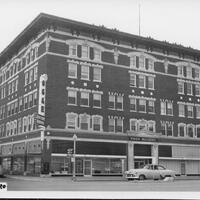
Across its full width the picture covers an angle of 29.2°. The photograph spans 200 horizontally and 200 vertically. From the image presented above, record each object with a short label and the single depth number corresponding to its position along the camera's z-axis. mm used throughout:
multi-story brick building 35344
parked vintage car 28312
